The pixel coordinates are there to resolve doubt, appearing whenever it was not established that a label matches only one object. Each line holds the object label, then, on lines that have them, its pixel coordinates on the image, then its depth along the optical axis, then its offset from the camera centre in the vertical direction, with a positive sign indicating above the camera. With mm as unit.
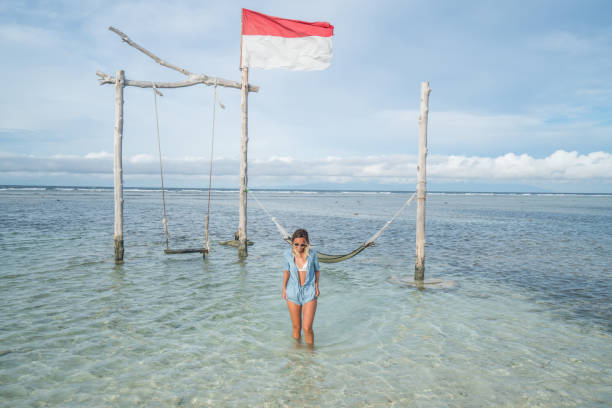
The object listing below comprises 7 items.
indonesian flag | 12266 +4796
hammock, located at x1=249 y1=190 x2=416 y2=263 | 11039 -2094
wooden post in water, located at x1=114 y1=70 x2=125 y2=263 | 12383 +701
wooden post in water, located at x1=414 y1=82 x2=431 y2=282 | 10742 +1150
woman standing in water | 6367 -1535
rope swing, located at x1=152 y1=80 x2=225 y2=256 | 12214 +1338
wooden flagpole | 13344 +1271
